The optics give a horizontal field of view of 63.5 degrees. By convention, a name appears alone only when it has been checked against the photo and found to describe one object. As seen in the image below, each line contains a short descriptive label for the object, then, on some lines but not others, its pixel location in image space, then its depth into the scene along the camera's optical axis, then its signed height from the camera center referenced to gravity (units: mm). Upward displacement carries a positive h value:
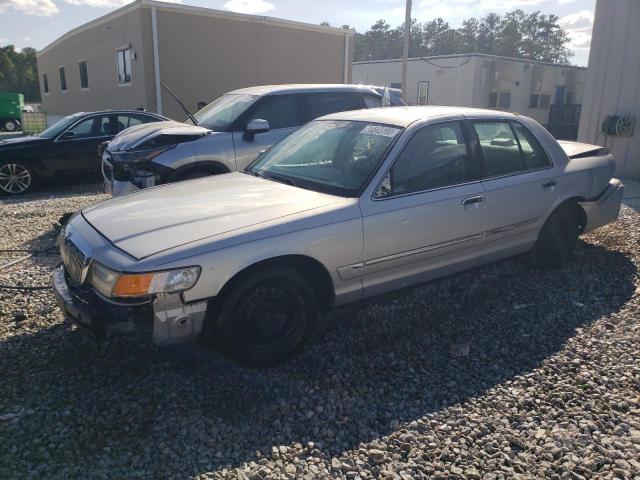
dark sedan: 8812 -884
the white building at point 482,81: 23766 +1242
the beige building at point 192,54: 15430 +1498
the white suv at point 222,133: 5801 -385
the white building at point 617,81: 9570 +555
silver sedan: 2902 -789
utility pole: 15729 +2201
